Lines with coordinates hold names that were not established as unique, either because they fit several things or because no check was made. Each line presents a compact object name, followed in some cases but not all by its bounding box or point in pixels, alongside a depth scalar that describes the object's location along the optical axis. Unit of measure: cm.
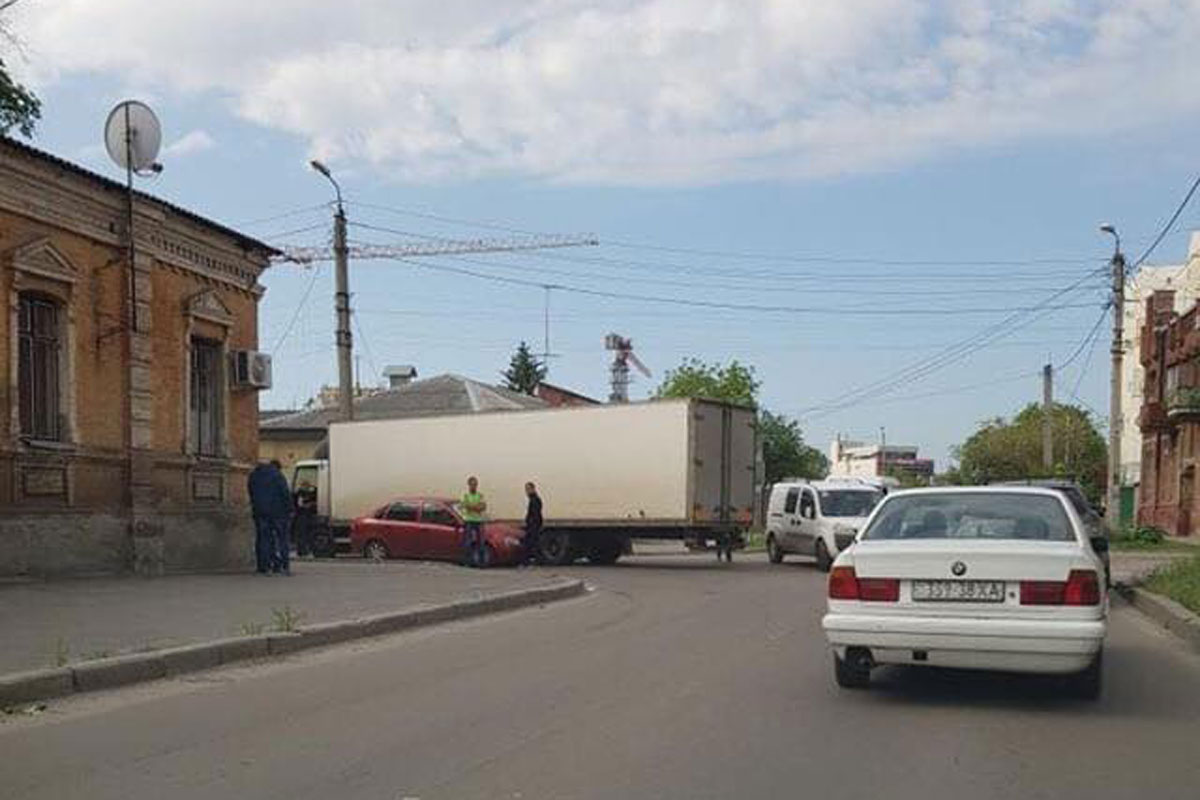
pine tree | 9038
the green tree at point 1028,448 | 7575
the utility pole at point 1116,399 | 3762
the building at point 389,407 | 5206
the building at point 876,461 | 13112
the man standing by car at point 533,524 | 2598
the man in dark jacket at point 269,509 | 2002
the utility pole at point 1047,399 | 5200
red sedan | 2661
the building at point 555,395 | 7125
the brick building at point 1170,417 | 4128
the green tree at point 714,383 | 6956
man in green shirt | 2448
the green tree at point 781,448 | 7762
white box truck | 2575
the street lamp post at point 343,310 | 3162
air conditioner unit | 2172
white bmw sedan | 832
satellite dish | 1898
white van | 2528
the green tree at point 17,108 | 1630
